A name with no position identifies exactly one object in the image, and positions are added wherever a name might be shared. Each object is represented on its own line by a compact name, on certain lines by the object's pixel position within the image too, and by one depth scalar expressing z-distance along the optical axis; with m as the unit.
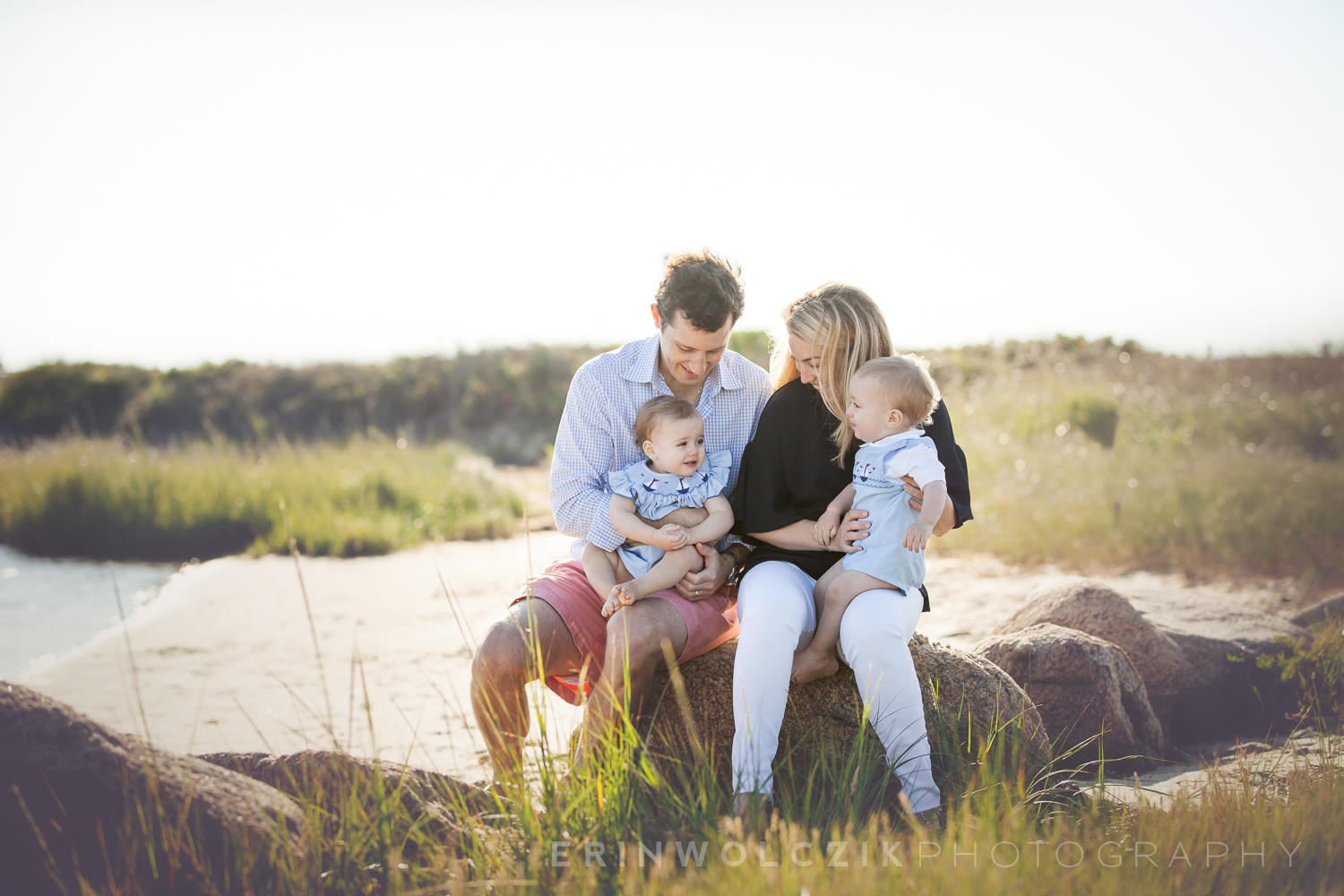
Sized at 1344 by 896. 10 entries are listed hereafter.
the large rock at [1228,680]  3.84
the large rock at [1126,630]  3.98
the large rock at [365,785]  2.40
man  2.81
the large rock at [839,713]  2.81
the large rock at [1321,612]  4.60
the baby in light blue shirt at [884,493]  2.82
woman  2.59
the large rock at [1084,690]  3.44
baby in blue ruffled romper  3.01
